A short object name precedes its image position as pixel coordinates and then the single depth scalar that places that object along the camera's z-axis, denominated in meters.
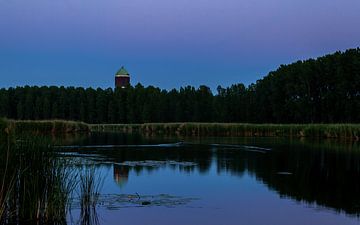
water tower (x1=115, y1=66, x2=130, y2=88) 171.64
